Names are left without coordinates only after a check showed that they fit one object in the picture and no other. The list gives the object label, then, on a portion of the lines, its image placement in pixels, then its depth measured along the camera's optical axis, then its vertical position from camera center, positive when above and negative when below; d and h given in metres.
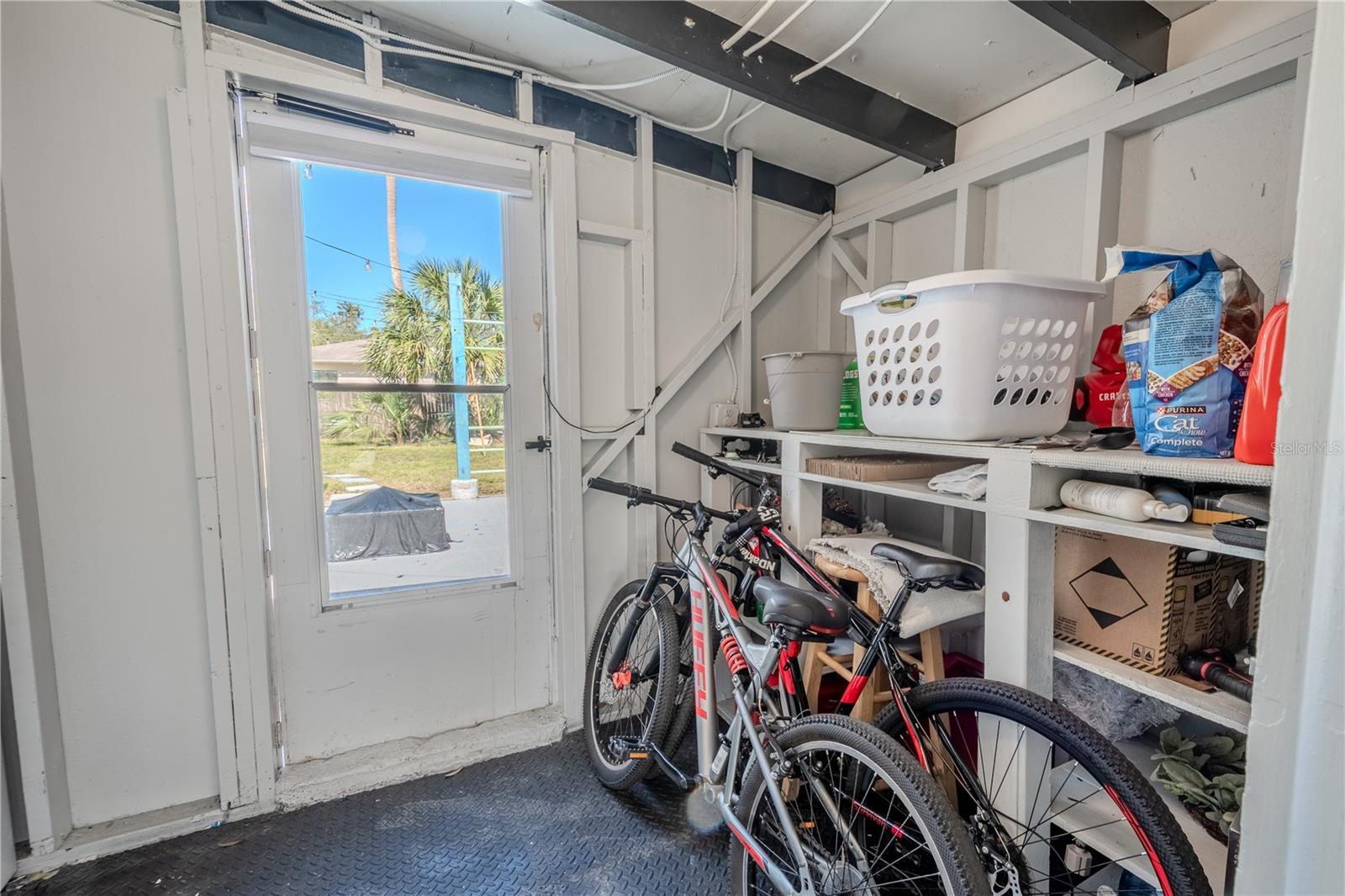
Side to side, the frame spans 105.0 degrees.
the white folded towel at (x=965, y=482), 1.15 -0.19
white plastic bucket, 1.76 +0.05
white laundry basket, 1.13 +0.12
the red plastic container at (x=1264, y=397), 0.77 +0.01
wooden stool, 1.29 -0.74
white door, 1.58 -0.08
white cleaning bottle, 0.87 -0.18
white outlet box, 2.10 -0.05
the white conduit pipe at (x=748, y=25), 1.26 +0.96
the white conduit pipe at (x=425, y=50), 1.44 +1.07
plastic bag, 1.12 -0.67
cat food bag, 0.87 +0.08
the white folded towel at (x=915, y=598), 1.22 -0.48
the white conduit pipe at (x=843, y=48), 1.25 +0.93
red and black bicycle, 0.86 -0.73
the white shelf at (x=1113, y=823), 0.93 -0.85
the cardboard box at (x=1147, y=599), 0.97 -0.39
